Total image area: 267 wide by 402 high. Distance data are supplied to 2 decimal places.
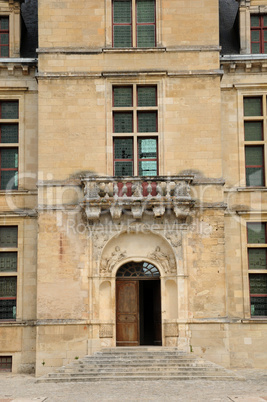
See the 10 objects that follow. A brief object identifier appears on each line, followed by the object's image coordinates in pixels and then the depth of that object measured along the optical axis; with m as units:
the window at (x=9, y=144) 22.30
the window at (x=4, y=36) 23.11
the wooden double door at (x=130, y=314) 20.95
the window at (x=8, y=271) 21.67
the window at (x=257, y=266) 21.59
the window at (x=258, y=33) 23.08
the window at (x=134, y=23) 21.96
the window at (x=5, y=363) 21.42
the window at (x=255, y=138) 22.25
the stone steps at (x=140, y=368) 18.42
